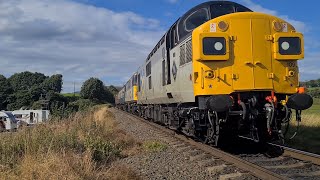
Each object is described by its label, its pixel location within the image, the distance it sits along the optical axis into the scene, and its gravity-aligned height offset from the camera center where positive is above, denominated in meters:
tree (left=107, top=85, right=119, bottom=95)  130.41 +5.33
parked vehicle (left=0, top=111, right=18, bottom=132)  26.37 -0.80
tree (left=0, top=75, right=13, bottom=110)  63.16 +2.76
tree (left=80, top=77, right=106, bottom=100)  92.62 +3.82
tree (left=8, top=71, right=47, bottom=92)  86.80 +6.38
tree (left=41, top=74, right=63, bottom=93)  87.04 +5.54
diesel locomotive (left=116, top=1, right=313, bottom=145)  9.25 +0.64
